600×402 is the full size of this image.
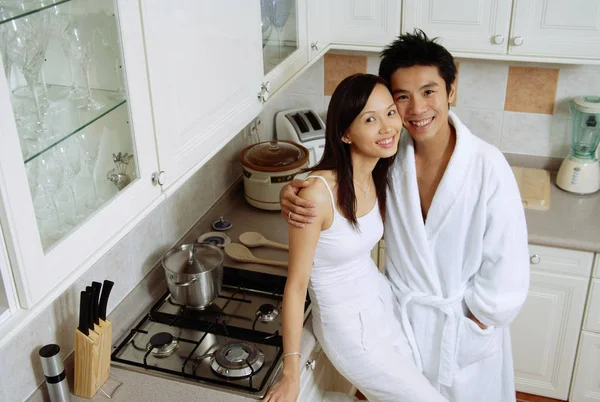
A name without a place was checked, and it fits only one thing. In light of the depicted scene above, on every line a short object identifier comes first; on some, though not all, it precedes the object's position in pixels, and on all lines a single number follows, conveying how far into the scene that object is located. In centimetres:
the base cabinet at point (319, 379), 186
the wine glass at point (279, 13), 204
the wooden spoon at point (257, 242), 235
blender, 271
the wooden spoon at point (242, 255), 224
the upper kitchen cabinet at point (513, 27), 240
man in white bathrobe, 187
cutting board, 268
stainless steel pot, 194
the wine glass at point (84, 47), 126
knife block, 161
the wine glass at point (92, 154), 130
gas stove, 175
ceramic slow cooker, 253
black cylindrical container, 156
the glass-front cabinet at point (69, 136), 107
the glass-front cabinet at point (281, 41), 199
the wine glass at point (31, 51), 110
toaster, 288
